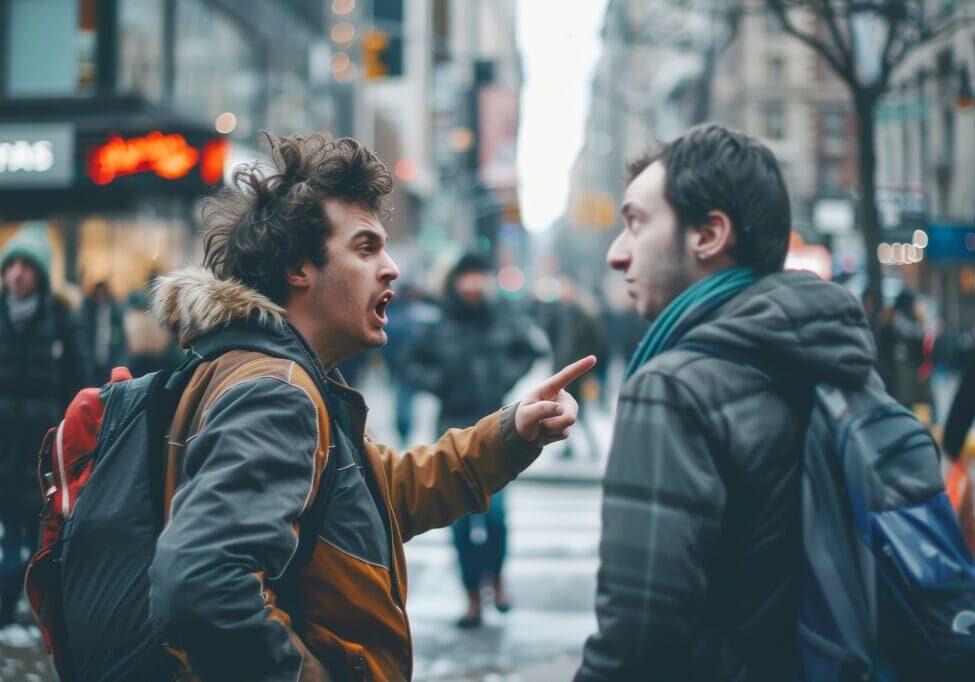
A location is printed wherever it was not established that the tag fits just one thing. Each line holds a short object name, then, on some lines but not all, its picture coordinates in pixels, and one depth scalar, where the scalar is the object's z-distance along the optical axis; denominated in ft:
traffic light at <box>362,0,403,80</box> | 61.21
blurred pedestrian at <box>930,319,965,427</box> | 99.50
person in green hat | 22.25
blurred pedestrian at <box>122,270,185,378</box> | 28.55
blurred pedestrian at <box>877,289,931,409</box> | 46.26
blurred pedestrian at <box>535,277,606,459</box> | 47.03
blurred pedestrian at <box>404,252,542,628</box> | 23.70
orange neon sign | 64.44
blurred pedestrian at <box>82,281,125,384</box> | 49.83
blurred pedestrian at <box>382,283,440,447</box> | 25.33
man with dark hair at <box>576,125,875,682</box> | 6.57
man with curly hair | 6.24
